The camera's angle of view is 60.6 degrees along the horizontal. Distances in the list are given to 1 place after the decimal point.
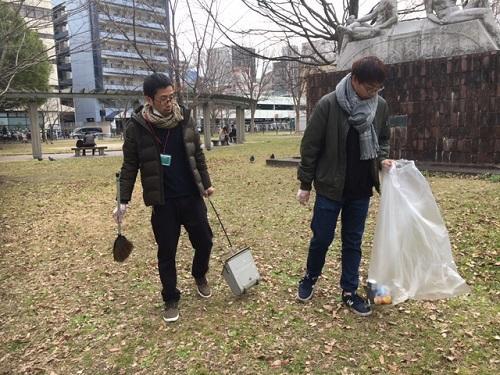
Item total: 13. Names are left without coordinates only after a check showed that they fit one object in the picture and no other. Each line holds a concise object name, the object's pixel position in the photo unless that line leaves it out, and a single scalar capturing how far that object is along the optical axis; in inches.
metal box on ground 130.5
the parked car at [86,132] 1833.4
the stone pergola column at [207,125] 871.7
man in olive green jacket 109.9
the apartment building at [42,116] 1691.7
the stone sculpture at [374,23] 398.0
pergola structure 734.1
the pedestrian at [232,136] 1128.4
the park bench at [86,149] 788.0
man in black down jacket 115.6
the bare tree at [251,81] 1593.3
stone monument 340.8
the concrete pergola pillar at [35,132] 748.0
